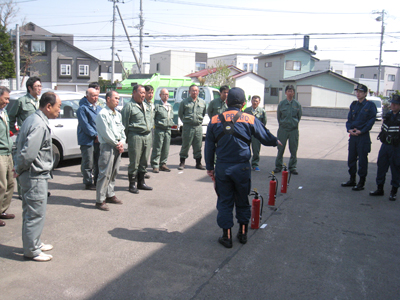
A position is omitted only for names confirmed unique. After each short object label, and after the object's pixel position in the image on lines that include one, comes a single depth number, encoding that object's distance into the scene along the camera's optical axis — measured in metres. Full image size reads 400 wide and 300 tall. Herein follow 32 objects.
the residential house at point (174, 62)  54.38
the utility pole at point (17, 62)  25.80
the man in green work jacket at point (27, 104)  6.06
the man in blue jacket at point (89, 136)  6.82
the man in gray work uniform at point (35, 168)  3.80
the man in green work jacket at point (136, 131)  6.64
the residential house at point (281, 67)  46.81
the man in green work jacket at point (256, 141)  8.98
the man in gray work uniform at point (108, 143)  5.63
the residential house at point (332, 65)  60.66
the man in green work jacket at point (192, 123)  8.95
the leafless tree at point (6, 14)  33.94
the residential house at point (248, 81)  42.78
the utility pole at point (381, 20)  42.20
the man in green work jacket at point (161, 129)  8.44
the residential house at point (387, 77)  65.75
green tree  28.92
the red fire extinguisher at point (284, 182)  6.80
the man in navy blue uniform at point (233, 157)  4.41
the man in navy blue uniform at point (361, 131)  7.22
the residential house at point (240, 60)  61.38
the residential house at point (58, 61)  46.57
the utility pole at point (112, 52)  34.76
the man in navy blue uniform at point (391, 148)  6.68
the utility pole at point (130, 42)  31.00
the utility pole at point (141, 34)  33.47
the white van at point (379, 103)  30.19
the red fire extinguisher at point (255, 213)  5.02
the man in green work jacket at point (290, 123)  8.59
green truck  20.41
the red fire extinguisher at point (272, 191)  6.05
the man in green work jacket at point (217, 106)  8.86
